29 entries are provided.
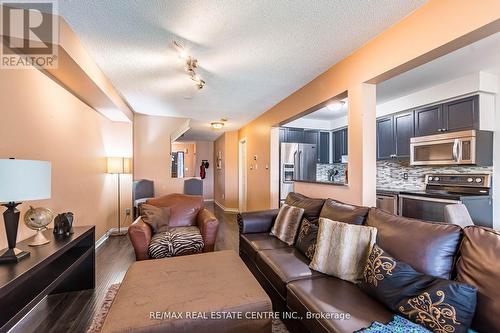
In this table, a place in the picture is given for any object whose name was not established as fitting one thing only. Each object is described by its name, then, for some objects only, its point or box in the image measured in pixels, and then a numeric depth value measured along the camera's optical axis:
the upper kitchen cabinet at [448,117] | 2.99
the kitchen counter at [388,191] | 3.59
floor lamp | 3.92
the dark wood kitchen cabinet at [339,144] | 5.07
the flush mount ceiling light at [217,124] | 5.26
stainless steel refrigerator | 4.57
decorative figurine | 2.03
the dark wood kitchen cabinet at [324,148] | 5.44
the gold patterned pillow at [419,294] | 1.00
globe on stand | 1.73
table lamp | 1.28
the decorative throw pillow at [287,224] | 2.37
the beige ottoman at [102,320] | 1.65
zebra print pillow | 2.41
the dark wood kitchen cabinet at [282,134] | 5.05
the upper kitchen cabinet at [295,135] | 5.12
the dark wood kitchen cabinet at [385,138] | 4.10
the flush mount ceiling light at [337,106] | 3.76
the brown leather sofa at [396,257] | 1.06
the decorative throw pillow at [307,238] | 1.94
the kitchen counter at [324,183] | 2.57
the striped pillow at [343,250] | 1.55
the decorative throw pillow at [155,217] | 2.74
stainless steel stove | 2.85
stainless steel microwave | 2.92
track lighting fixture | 2.21
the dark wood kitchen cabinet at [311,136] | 5.31
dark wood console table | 1.27
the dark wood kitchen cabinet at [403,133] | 3.77
